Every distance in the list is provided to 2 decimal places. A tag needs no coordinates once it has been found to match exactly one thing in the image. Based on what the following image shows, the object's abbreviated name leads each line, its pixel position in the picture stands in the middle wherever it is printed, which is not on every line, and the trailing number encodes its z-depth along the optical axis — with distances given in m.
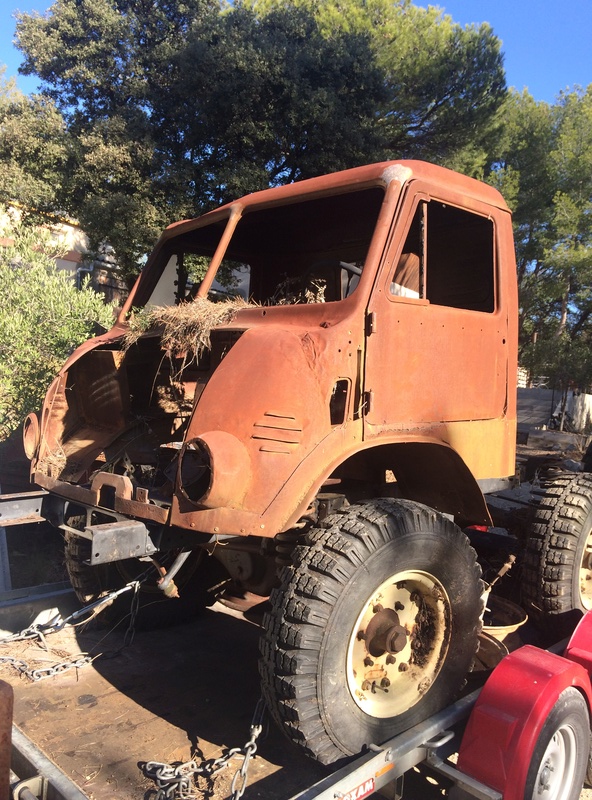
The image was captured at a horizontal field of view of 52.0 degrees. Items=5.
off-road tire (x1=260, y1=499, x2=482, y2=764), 2.51
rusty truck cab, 2.67
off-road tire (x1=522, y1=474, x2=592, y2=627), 3.83
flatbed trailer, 2.22
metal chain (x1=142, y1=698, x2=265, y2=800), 2.45
